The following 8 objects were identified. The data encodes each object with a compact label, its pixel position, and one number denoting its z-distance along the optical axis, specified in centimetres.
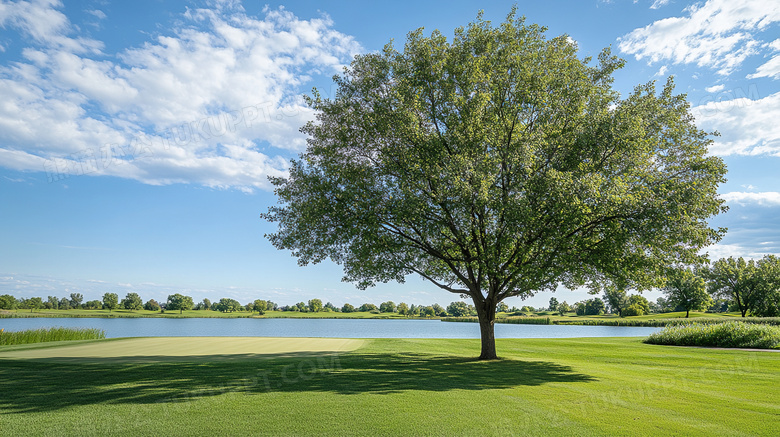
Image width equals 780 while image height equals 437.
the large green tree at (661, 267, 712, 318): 7956
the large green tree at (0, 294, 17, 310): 12754
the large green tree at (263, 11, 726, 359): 1627
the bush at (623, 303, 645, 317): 10750
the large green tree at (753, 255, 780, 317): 7494
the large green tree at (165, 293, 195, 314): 17175
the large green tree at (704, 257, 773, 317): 7875
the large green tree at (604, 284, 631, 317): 11877
